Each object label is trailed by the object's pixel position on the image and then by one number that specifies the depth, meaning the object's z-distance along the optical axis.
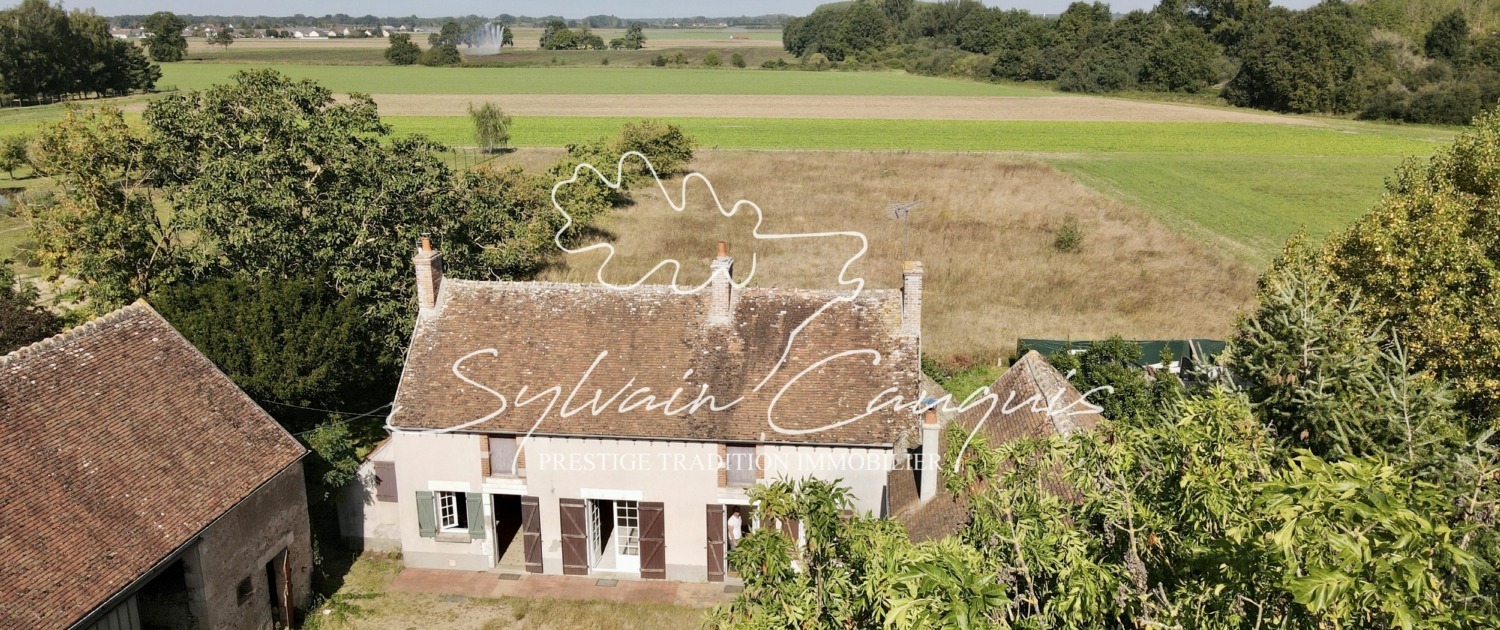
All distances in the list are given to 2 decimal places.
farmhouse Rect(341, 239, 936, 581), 20.77
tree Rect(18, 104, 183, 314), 27.22
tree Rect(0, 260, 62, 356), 24.28
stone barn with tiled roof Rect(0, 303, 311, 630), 14.70
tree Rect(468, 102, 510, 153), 70.69
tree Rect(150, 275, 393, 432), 21.97
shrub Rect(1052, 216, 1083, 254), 49.38
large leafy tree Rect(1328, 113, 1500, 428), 20.31
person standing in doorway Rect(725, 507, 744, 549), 20.92
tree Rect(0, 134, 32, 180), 61.25
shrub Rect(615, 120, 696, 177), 63.53
